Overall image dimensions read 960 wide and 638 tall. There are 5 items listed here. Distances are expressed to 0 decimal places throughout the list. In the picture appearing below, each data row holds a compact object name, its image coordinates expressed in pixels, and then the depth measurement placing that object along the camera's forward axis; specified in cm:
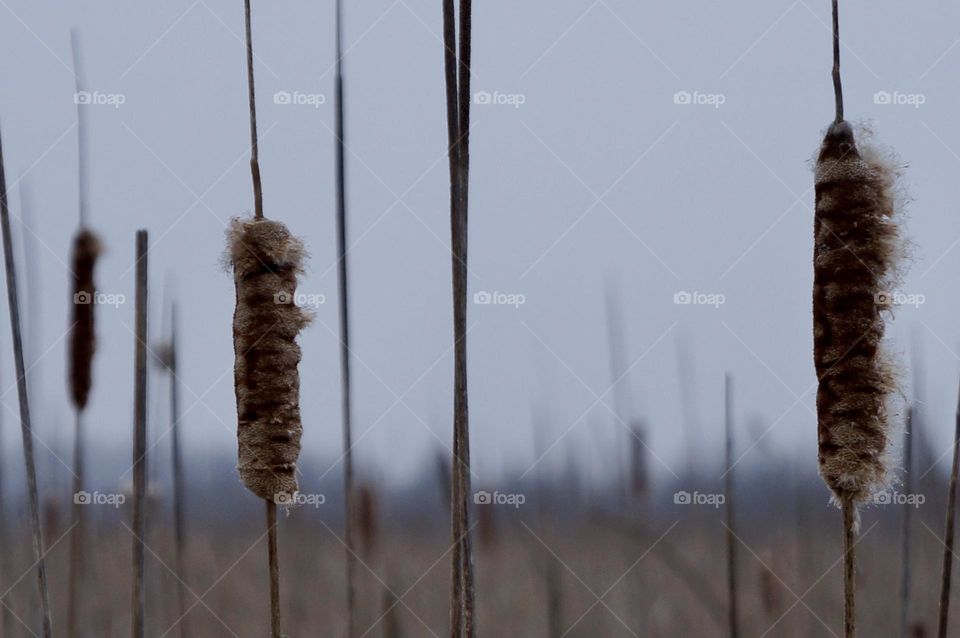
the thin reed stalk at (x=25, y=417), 304
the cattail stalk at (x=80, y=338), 311
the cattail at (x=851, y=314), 298
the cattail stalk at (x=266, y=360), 298
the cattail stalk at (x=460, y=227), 296
